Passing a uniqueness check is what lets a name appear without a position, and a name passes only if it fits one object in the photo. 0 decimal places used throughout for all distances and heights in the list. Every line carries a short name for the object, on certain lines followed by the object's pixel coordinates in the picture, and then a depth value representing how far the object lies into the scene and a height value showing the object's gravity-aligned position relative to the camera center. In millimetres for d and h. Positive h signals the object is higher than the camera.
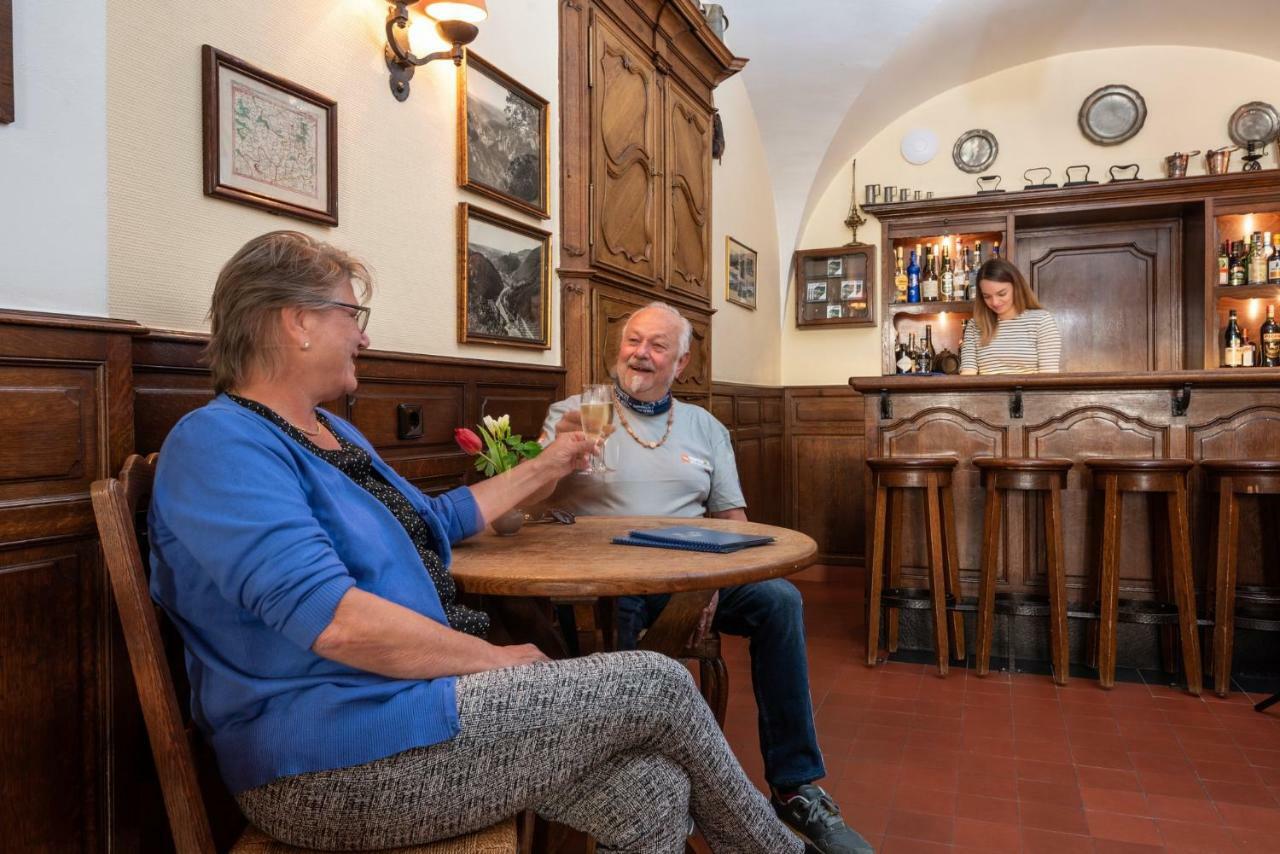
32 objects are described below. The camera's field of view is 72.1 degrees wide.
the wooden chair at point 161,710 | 1140 -383
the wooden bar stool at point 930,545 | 3518 -541
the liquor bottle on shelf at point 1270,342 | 5492 +454
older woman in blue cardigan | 1111 -353
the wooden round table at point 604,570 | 1430 -264
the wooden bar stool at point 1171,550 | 3266 -510
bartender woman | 4559 +461
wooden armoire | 3248 +1047
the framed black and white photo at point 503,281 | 2646 +435
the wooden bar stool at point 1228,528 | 3170 -418
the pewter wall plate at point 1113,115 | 5898 +2028
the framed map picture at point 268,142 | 1761 +593
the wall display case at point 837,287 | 6340 +941
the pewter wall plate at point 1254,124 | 5586 +1860
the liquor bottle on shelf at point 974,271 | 5992 +986
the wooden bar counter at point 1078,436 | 3496 -89
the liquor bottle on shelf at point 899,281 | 6219 +945
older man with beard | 2109 -242
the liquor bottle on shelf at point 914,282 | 6156 +931
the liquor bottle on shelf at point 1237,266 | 5527 +937
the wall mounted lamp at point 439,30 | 2273 +1010
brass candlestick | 6348 +1410
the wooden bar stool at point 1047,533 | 3387 -465
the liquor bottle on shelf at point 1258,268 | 5484 +915
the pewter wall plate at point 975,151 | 6199 +1868
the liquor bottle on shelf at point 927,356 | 6156 +415
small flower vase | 1896 -234
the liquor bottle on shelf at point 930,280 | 6121 +942
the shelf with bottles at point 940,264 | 6039 +1058
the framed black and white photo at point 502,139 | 2645 +891
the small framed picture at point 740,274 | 5230 +876
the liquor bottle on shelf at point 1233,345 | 5547 +444
